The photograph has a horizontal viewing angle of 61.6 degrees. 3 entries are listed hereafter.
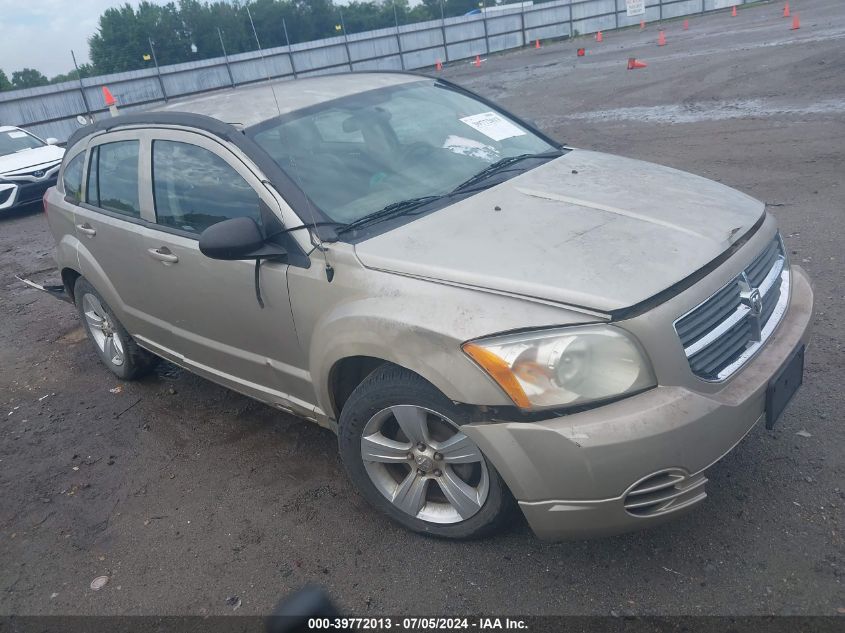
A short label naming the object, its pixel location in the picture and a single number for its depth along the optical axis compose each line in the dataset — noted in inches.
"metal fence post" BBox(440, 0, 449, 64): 1250.9
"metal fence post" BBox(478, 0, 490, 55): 1293.1
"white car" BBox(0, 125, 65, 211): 450.3
